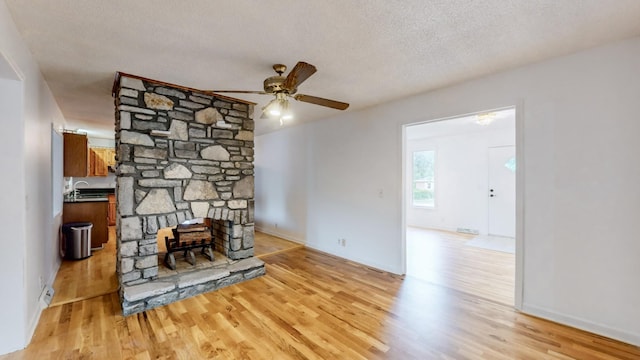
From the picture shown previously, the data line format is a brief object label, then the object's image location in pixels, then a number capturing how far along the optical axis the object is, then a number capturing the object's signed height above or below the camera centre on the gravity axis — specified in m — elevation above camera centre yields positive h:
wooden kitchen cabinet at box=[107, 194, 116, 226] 6.69 -0.75
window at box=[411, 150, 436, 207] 7.12 +0.05
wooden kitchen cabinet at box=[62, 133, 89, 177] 4.46 +0.42
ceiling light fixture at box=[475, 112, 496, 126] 4.21 +0.99
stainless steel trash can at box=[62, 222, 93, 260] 4.19 -0.99
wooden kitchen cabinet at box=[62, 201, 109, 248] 4.68 -0.65
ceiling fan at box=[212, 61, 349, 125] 2.03 +0.80
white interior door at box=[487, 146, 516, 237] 5.83 -0.25
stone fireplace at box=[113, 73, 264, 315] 2.79 -0.02
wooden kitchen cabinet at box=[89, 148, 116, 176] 6.54 +0.49
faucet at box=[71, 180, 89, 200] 6.35 -0.09
